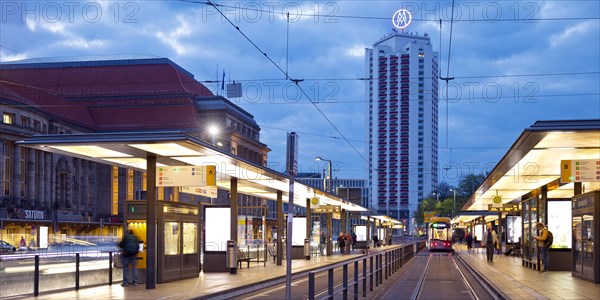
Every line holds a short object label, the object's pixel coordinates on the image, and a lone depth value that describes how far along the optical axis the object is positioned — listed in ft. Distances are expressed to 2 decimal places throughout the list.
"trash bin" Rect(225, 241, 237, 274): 95.40
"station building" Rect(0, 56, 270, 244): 257.96
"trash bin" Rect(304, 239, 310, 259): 148.05
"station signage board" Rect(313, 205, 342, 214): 170.32
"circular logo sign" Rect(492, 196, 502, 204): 137.39
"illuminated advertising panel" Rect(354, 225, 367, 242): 234.99
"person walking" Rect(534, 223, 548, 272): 92.60
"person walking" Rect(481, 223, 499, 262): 136.77
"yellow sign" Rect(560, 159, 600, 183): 72.64
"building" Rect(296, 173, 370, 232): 243.19
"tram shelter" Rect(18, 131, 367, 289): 63.98
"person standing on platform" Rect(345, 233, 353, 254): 203.25
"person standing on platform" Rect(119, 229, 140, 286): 71.51
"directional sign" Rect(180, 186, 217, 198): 94.03
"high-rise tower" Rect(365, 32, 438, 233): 496.64
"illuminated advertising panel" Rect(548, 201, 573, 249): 97.86
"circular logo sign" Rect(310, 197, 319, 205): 150.18
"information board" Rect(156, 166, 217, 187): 74.64
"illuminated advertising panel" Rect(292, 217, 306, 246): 150.41
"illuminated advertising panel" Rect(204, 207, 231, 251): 99.09
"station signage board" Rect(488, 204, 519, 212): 146.21
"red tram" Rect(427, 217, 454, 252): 222.69
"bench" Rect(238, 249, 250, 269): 110.52
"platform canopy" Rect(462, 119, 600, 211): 58.29
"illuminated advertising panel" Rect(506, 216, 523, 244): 163.84
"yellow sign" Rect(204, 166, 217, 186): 74.50
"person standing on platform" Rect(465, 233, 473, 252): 219.82
